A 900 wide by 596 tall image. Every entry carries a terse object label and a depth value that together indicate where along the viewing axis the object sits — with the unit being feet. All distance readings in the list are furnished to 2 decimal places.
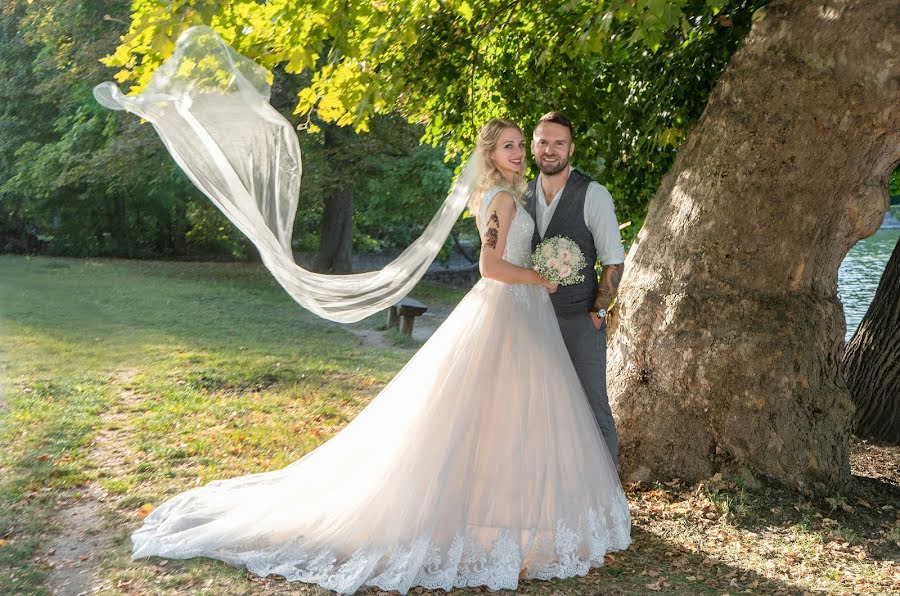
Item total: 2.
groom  16.98
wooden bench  44.96
